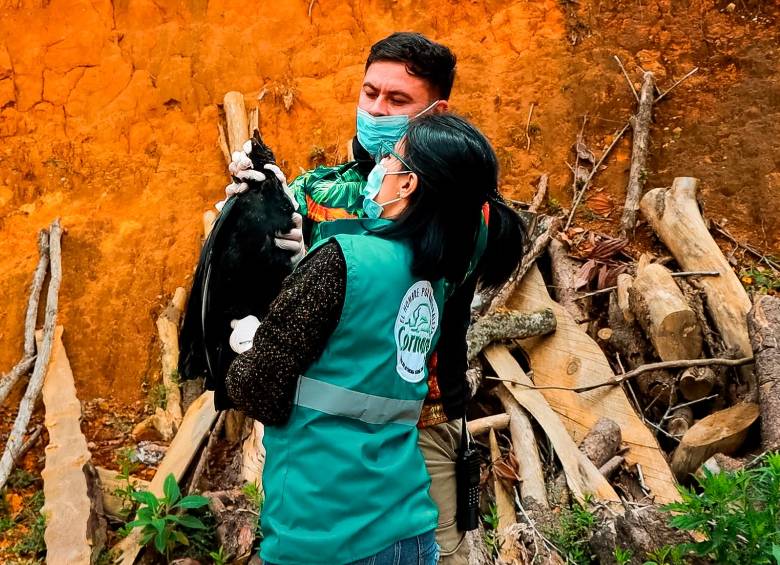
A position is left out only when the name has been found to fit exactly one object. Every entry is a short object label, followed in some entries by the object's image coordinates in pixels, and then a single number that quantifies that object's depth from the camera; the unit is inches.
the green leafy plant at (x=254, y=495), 145.6
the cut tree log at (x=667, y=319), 167.6
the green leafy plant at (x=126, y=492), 158.9
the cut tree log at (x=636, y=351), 170.7
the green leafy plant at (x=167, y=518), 142.4
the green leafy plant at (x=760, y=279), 190.7
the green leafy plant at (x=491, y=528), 141.3
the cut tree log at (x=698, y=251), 172.9
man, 80.5
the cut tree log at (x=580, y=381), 160.2
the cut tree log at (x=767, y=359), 143.9
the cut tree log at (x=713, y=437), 152.2
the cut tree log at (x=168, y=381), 183.6
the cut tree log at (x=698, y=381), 166.2
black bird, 79.7
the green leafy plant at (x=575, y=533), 138.9
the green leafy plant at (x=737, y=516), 103.2
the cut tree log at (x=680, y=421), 166.4
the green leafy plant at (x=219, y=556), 140.4
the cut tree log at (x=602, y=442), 161.3
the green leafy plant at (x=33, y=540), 154.5
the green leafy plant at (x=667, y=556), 121.1
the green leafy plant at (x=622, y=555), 128.5
